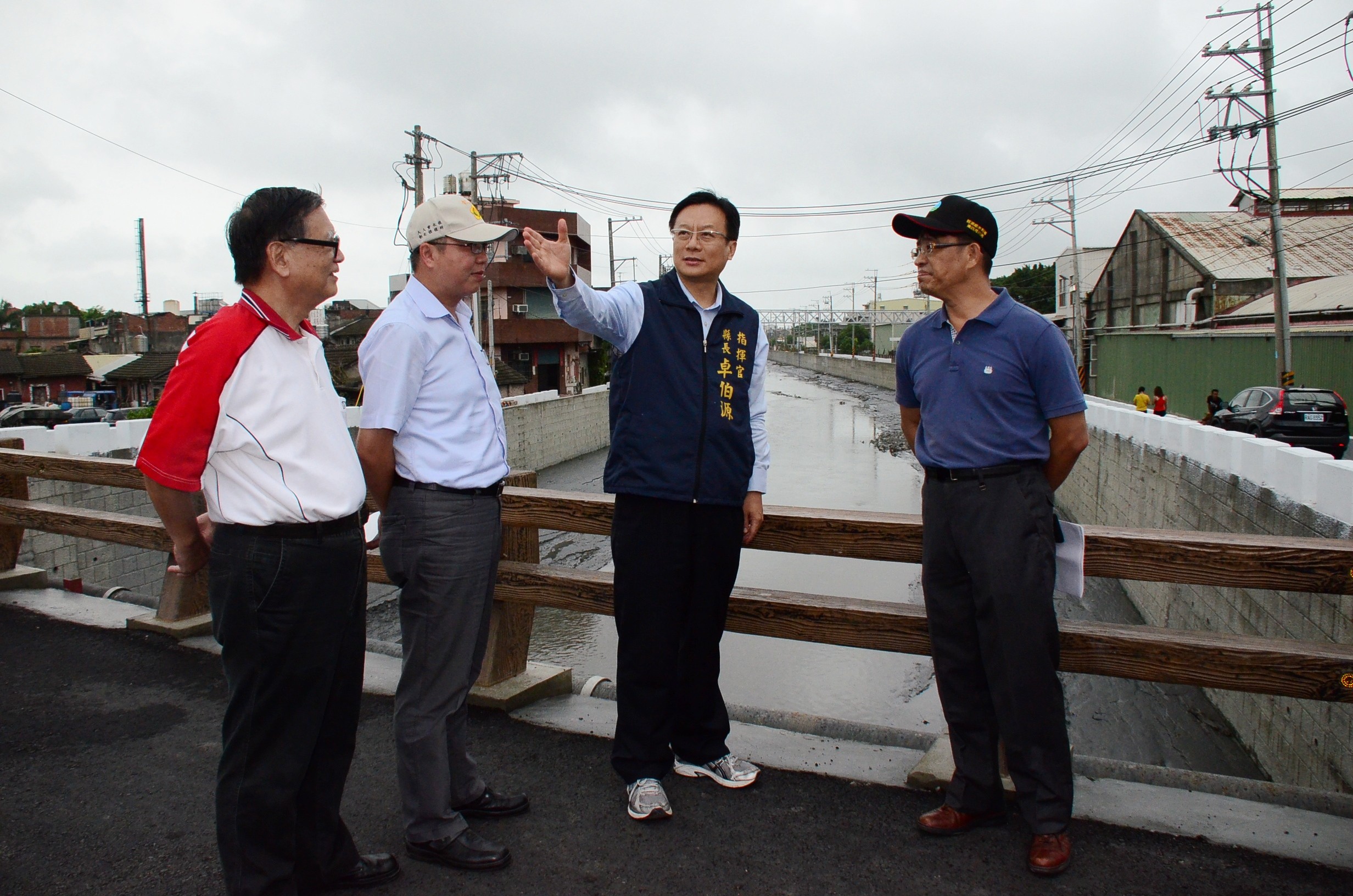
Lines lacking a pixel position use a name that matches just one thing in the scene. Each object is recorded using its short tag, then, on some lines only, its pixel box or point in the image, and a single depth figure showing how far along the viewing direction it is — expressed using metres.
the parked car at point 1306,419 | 15.09
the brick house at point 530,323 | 40.69
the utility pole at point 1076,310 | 35.50
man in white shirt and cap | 2.39
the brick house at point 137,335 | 48.66
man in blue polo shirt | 2.43
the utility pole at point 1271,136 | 18.53
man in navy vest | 2.66
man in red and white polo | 1.95
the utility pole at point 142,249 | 41.25
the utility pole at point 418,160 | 23.23
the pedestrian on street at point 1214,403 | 20.38
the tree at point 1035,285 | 77.81
